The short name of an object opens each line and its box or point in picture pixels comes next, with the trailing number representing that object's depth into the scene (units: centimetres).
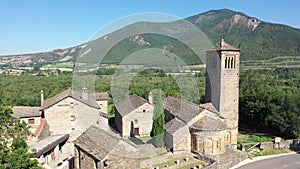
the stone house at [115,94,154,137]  3117
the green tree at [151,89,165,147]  2381
